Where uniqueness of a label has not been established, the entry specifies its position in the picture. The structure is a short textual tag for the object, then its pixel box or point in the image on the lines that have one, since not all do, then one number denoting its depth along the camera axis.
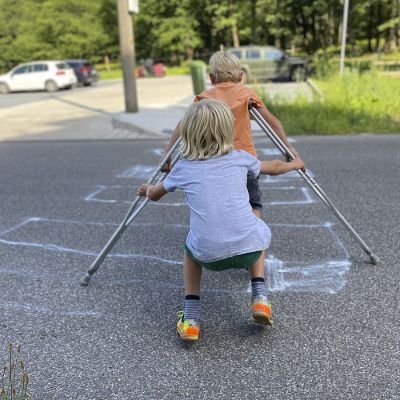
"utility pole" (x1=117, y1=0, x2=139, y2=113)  12.04
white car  26.00
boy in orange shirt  3.03
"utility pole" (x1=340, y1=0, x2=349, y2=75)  15.54
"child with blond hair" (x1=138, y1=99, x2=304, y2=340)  2.52
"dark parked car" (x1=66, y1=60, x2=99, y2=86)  27.81
